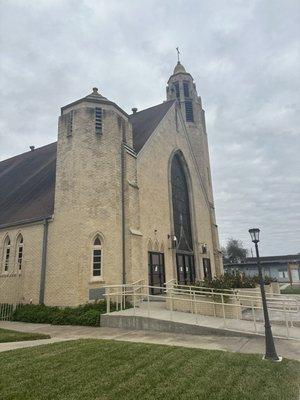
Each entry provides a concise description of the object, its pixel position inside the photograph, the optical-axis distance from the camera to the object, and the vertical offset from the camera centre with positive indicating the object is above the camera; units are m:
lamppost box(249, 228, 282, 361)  7.04 -1.40
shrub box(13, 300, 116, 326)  12.26 -1.07
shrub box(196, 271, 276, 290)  13.35 -0.08
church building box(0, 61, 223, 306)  14.70 +3.67
